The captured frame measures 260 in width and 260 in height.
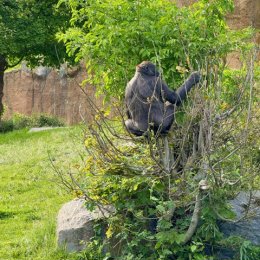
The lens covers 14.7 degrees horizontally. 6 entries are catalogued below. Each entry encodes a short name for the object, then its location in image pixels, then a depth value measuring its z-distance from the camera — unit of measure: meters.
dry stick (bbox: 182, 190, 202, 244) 9.87
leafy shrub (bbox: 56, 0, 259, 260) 10.07
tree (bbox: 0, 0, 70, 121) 28.28
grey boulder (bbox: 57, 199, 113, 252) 11.38
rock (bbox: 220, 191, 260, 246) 10.70
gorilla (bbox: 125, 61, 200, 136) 11.09
